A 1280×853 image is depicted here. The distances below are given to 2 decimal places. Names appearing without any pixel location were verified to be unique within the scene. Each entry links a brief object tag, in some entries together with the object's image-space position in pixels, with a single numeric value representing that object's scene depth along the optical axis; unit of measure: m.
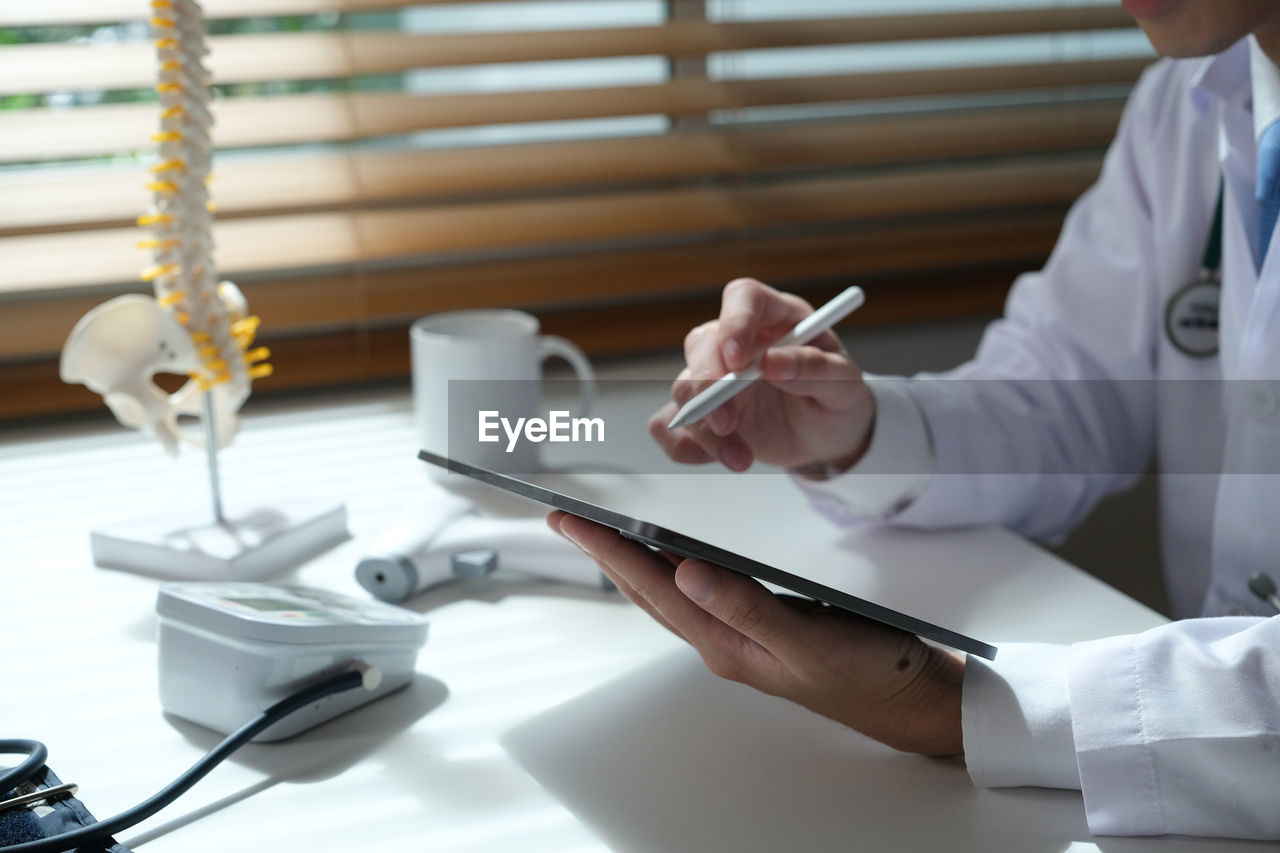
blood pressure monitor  0.59
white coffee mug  0.95
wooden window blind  1.12
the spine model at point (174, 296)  0.77
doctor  0.56
